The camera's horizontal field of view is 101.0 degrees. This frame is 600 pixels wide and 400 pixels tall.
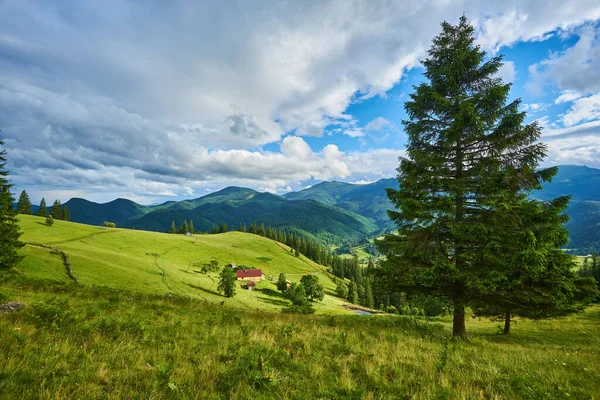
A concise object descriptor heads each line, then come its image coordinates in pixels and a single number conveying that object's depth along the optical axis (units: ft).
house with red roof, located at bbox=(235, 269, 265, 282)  300.40
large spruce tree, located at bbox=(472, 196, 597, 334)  36.86
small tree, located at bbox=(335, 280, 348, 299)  345.72
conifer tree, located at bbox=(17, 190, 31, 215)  345.37
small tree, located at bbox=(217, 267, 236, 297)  187.11
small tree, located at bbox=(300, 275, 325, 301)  250.98
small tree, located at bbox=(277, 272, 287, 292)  273.75
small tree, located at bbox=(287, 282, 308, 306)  230.01
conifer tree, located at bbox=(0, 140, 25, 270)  96.07
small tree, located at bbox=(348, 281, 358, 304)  328.95
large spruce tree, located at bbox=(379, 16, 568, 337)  40.34
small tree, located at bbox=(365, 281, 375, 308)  344.28
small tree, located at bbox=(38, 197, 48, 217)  366.22
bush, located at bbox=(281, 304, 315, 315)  69.51
